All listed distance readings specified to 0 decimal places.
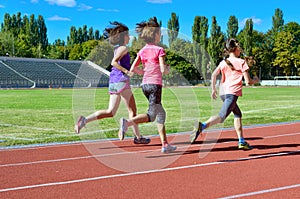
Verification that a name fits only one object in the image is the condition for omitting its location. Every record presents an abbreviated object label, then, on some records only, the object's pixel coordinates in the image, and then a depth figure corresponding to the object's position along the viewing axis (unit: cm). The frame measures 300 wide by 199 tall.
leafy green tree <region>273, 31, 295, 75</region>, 8100
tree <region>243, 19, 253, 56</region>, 7888
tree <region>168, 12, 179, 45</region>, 8450
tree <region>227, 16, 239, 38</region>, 8288
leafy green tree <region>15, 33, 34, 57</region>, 8945
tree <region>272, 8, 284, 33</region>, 9338
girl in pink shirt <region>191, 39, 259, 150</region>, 683
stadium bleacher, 6438
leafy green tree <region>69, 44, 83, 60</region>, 9781
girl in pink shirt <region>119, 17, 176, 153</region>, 634
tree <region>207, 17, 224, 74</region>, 5231
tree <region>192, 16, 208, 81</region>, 6662
